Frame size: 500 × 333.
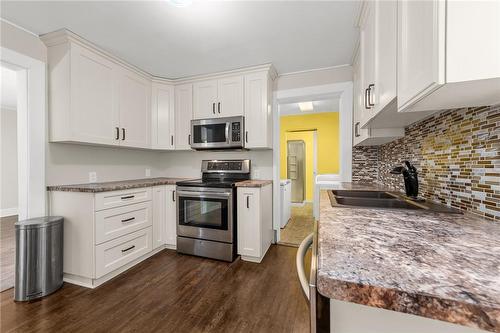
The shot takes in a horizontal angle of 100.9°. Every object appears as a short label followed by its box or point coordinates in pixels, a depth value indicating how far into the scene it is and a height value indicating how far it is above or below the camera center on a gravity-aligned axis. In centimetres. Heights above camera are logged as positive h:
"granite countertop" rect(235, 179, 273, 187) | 231 -22
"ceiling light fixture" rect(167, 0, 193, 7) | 149 +119
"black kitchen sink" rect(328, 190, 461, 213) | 105 -24
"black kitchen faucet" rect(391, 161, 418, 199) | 131 -10
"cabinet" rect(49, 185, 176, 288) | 186 -66
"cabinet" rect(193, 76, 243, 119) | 262 +88
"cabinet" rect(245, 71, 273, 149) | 251 +68
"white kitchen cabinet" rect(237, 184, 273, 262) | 233 -66
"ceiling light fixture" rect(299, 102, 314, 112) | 432 +128
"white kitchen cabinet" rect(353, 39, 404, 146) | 168 +32
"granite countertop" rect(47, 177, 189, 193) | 184 -22
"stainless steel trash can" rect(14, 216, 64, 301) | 167 -78
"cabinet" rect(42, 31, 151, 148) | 194 +72
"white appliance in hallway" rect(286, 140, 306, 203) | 572 -7
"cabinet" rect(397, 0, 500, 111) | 51 +30
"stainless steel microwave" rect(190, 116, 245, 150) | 256 +41
